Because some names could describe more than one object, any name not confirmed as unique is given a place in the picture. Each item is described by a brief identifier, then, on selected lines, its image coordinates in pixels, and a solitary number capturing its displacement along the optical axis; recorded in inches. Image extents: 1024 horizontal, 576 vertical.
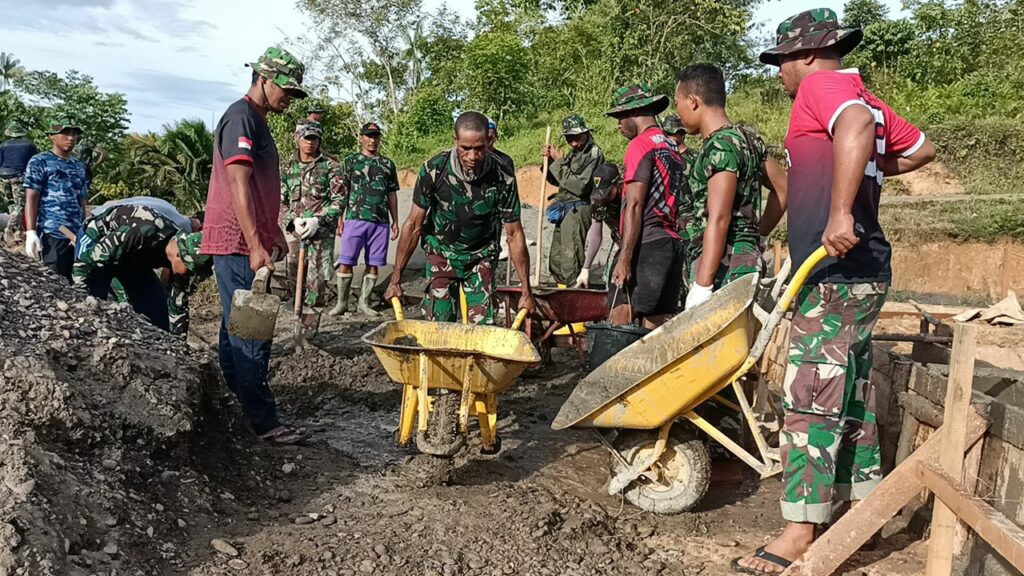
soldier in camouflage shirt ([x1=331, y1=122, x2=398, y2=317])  313.3
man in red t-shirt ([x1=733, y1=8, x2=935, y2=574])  110.0
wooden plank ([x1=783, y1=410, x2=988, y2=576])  103.3
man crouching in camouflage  185.5
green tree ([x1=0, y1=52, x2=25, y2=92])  1494.8
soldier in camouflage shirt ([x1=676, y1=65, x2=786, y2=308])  133.4
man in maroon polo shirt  154.6
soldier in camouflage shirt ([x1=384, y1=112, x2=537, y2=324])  167.9
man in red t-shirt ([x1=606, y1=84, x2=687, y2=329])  174.9
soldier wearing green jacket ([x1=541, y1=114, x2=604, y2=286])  297.1
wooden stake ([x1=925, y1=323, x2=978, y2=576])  88.8
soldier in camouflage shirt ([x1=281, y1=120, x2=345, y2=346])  282.2
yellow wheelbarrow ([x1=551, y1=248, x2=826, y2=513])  119.5
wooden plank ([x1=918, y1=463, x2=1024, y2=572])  75.1
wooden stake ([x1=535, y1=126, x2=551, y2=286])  289.6
